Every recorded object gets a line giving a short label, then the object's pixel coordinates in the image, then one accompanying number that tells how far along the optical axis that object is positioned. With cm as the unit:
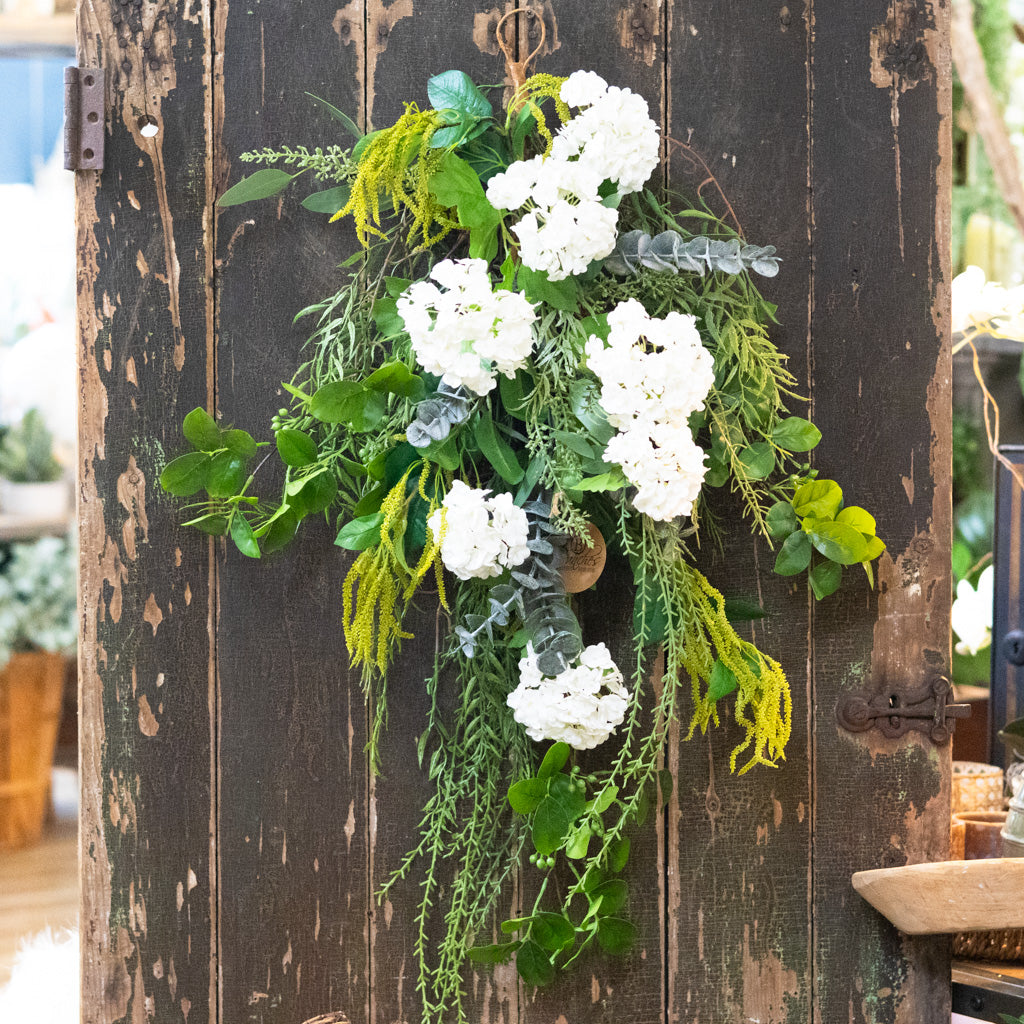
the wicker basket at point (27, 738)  338
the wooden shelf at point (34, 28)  331
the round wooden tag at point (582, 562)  288
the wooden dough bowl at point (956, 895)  291
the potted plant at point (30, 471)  334
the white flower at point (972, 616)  335
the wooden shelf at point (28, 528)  335
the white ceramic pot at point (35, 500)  335
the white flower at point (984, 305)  322
